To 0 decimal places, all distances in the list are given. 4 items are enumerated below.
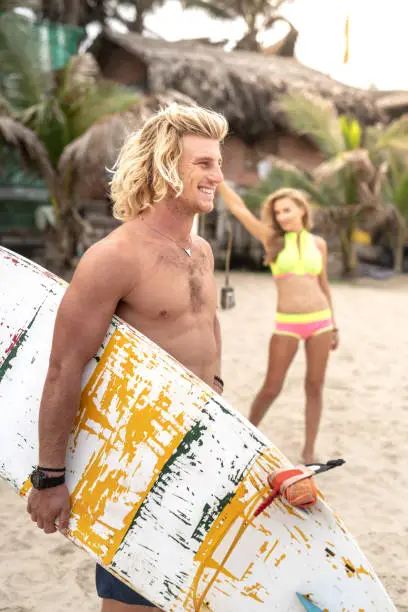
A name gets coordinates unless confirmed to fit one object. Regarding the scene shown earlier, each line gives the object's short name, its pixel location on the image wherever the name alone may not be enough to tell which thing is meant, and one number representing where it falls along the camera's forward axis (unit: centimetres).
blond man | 160
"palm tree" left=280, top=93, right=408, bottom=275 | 1354
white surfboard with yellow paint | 162
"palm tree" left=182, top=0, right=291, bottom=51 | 2567
